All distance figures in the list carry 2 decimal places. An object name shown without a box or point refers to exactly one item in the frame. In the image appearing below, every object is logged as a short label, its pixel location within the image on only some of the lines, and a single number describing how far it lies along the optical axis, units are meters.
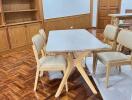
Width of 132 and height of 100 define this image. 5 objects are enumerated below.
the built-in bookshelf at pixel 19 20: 2.72
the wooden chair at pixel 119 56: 1.48
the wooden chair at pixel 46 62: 1.49
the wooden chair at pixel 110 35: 1.74
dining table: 1.33
